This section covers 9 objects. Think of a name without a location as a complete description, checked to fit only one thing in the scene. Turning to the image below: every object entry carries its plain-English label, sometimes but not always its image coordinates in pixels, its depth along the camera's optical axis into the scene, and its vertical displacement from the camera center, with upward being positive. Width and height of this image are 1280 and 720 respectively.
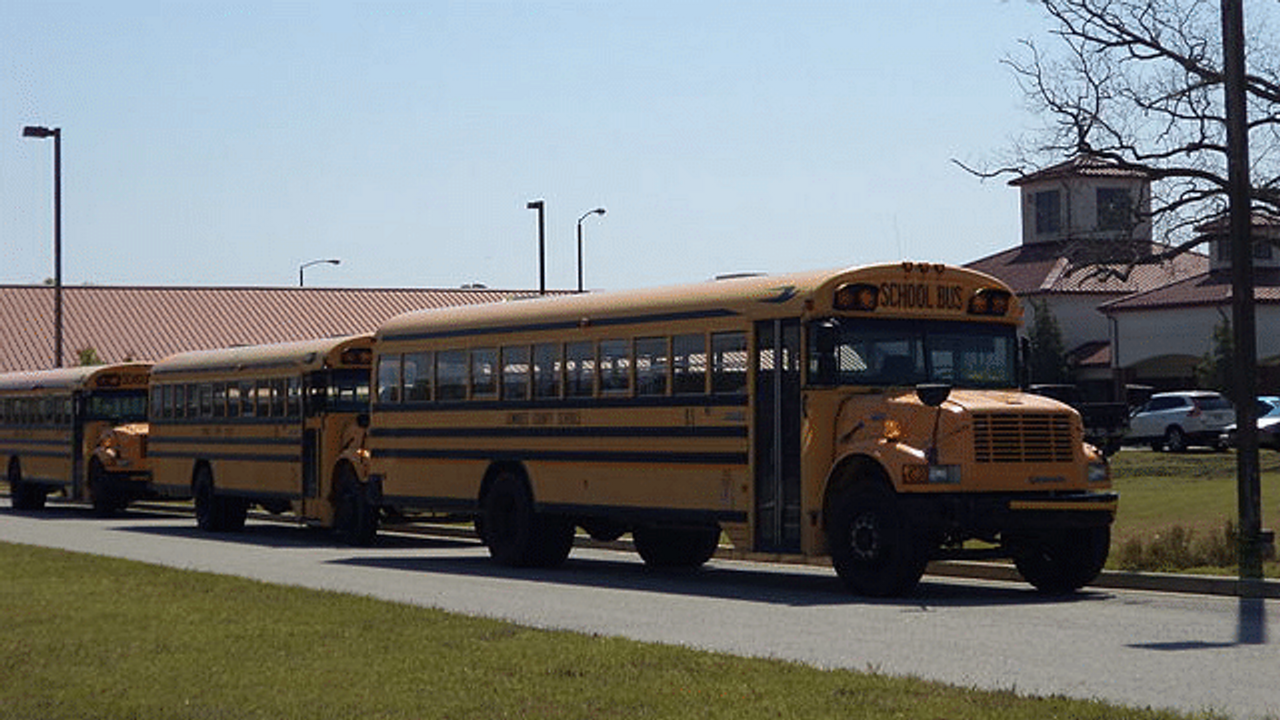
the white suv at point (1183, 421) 62.19 +0.77
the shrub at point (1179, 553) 21.17 -0.98
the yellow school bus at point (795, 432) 18.89 +0.18
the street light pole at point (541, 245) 56.16 +5.14
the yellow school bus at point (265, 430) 30.09 +0.35
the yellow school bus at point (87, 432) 39.22 +0.43
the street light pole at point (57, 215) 56.76 +6.11
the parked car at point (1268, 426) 57.58 +0.57
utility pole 20.89 +1.54
